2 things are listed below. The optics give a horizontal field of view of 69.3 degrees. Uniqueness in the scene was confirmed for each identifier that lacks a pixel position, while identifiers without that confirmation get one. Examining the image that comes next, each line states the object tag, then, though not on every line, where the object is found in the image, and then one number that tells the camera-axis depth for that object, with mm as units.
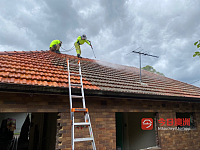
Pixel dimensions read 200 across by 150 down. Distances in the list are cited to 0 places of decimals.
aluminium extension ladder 2958
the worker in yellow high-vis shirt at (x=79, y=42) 8920
